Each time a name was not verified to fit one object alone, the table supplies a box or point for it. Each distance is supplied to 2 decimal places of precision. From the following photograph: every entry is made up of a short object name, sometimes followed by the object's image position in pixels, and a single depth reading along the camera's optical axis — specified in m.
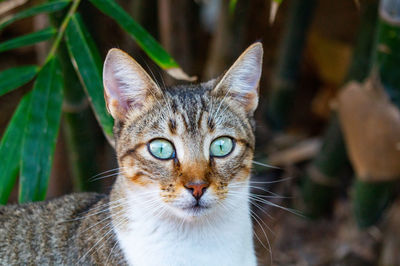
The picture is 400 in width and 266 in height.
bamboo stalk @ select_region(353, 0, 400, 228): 2.85
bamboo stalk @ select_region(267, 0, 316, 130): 3.95
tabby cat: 2.14
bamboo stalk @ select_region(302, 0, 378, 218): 3.67
